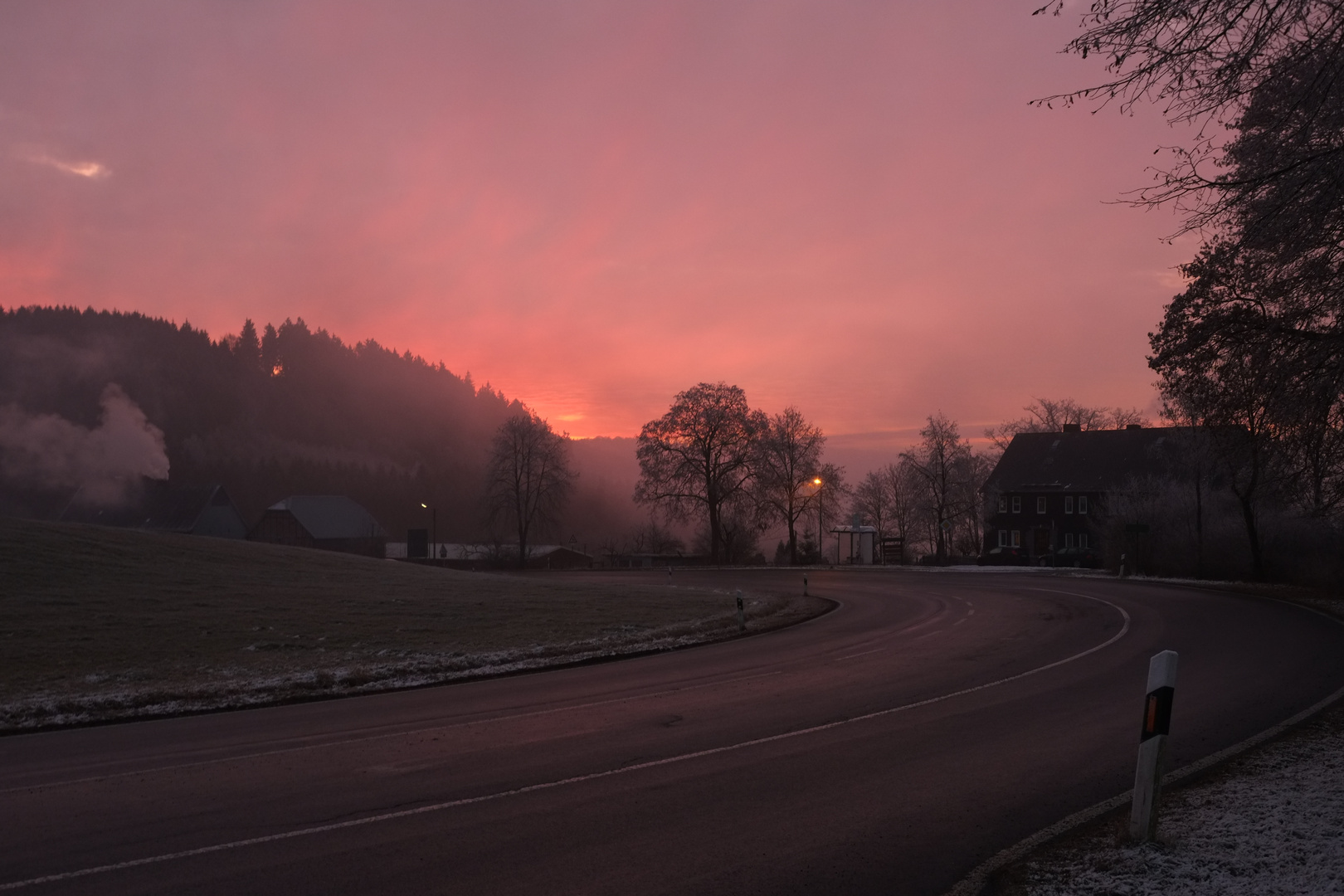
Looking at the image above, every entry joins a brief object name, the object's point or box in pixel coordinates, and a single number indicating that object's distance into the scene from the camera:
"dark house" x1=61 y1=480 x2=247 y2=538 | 88.81
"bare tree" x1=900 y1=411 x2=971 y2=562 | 78.12
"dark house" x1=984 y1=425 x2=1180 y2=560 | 74.50
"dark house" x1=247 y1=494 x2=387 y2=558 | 101.50
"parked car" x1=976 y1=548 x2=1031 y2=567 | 65.69
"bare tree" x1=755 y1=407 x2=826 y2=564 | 71.88
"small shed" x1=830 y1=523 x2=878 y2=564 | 68.73
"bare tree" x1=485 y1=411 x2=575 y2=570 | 85.38
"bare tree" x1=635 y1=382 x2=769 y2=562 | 69.81
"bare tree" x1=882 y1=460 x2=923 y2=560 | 102.81
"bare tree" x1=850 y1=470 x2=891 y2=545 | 112.44
